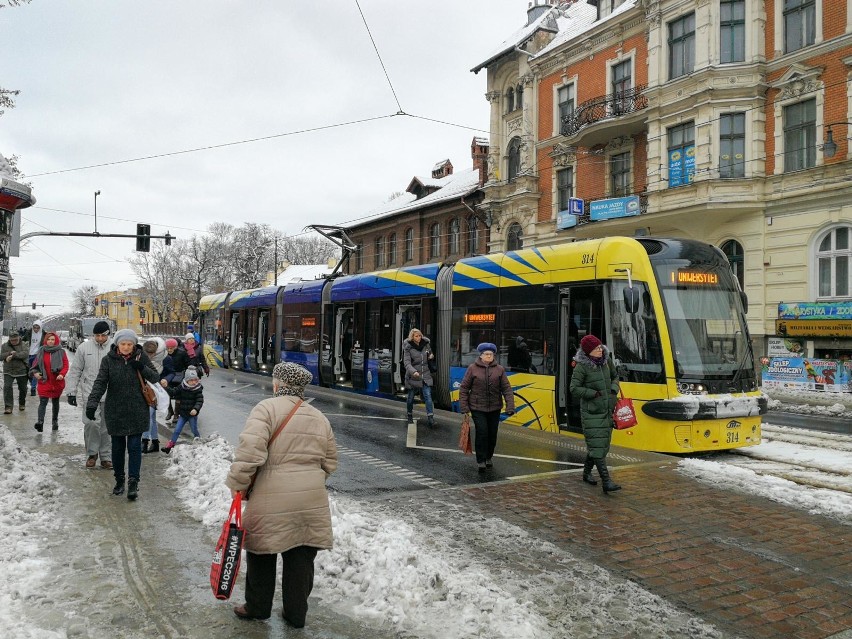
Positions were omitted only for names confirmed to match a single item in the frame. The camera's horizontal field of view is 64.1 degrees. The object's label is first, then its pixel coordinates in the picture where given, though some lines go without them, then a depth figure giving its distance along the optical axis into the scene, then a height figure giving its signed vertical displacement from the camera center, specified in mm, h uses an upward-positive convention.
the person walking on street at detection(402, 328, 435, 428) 12609 -732
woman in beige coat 3873 -947
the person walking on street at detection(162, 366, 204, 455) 9812 -1033
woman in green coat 7703 -764
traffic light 26594 +3587
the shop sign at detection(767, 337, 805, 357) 21406 -415
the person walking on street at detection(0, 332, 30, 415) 12820 -657
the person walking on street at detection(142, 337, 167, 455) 9258 -1416
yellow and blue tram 9578 +87
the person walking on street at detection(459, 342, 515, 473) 8641 -827
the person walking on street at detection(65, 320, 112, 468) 8016 -637
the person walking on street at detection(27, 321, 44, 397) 14171 -250
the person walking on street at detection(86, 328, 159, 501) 6828 -775
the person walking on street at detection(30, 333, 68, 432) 10891 -718
